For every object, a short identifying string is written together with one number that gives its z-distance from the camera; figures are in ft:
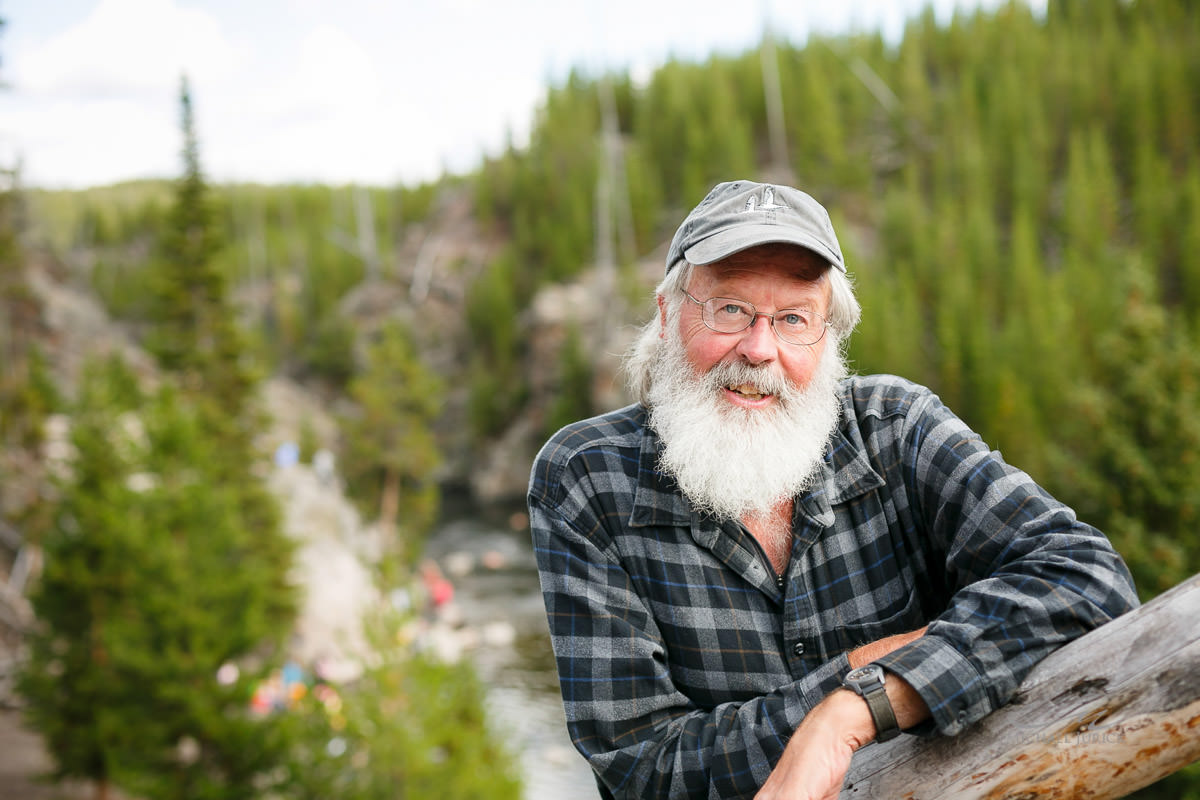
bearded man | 6.09
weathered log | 4.75
